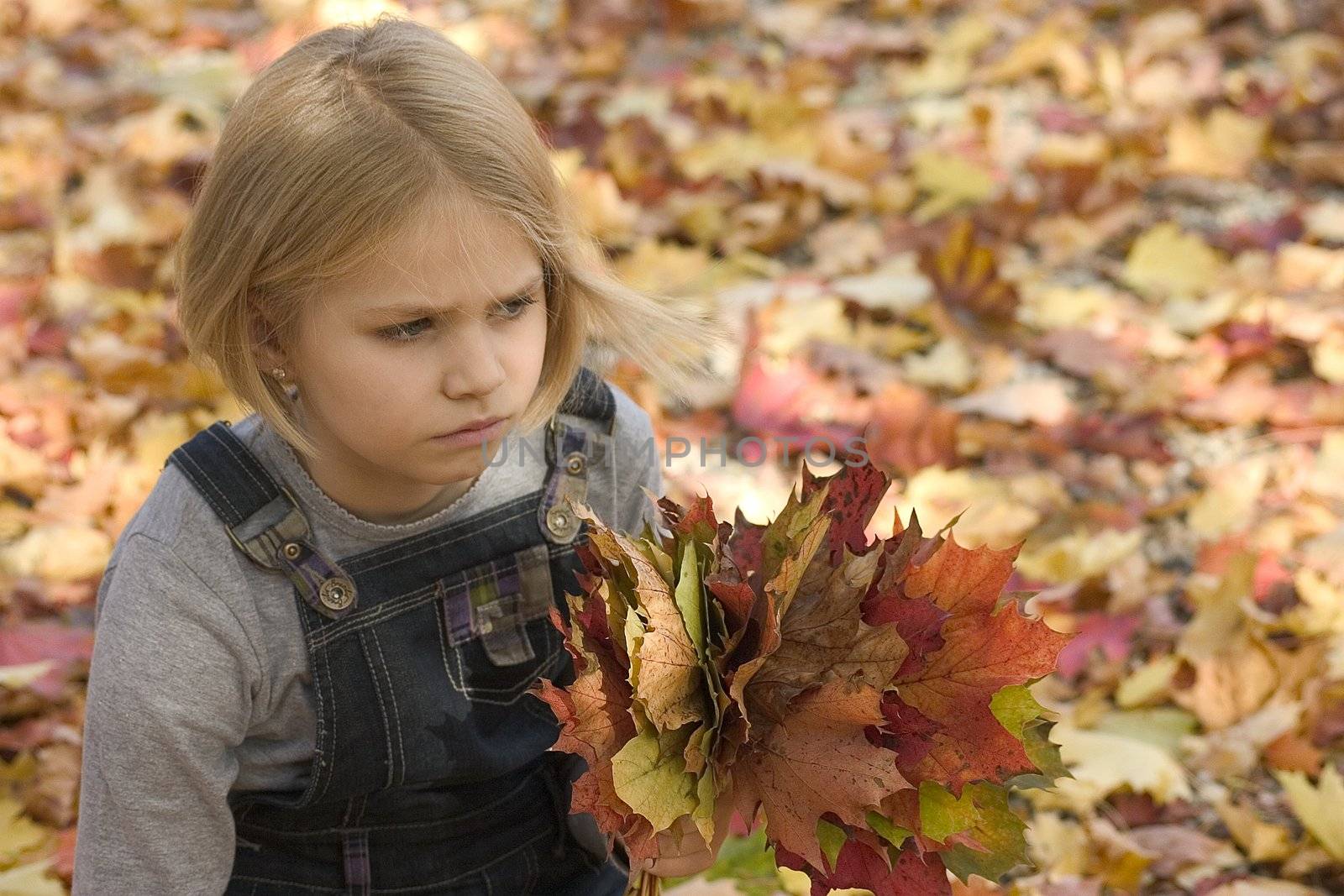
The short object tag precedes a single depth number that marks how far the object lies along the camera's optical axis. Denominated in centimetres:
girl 186
